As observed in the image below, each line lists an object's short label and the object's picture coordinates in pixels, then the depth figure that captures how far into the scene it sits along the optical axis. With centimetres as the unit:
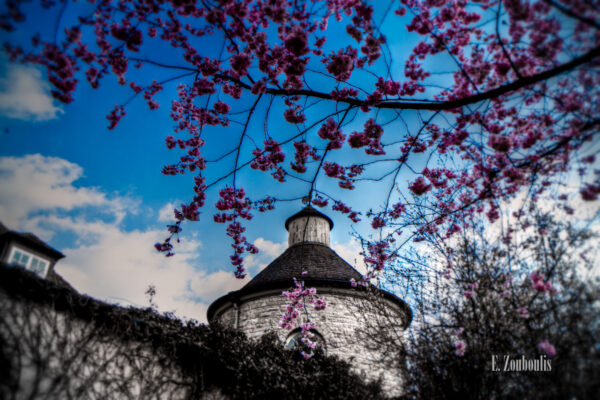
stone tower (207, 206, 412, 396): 1042
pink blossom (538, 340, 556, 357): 402
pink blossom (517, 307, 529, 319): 462
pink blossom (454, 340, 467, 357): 489
